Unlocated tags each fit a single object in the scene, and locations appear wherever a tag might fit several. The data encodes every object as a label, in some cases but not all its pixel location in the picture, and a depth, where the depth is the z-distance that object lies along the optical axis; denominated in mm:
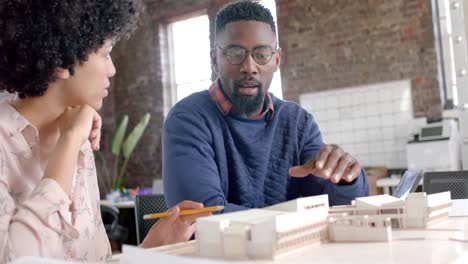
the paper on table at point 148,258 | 569
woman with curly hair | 986
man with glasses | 1549
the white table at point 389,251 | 696
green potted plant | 7123
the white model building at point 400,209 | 939
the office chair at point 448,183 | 2227
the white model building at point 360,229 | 840
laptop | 1557
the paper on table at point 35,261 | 629
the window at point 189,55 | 7340
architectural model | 722
